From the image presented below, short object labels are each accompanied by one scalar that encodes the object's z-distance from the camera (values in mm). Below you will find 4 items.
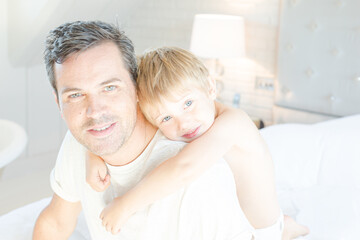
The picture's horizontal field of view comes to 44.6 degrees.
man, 997
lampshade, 3080
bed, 1713
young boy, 1039
